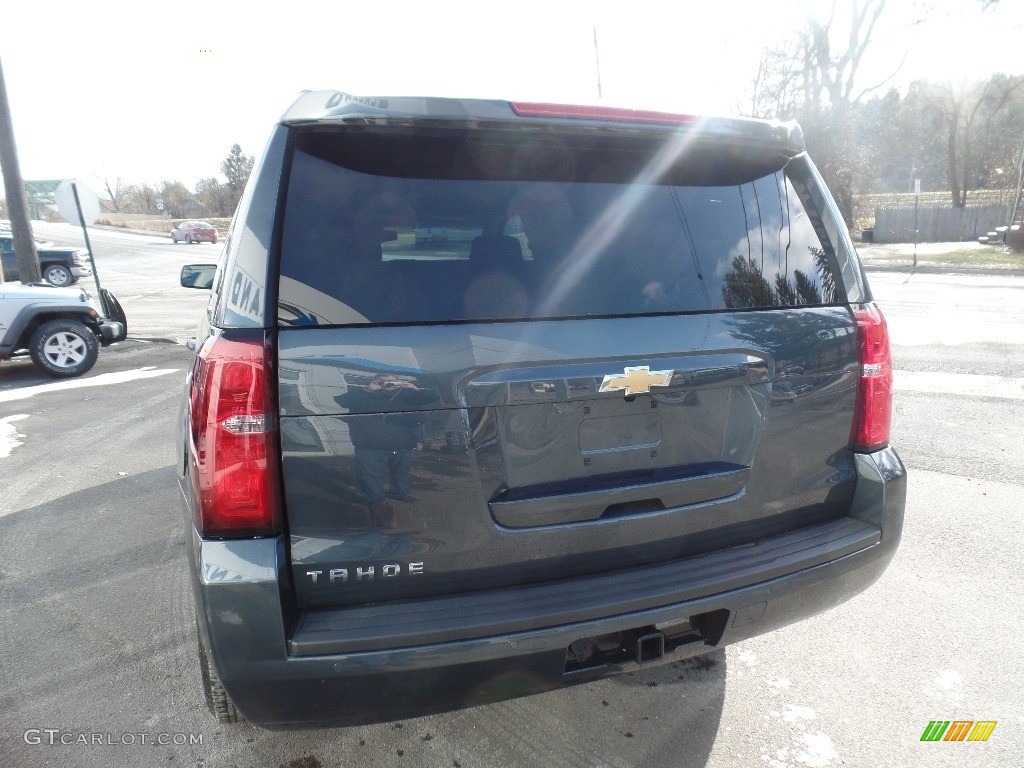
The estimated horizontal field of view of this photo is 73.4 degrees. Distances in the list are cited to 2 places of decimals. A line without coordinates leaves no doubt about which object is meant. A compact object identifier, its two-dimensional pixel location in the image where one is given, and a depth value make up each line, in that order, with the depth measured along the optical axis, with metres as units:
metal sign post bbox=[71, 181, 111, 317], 10.87
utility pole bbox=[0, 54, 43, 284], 10.65
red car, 44.00
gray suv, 1.73
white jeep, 8.34
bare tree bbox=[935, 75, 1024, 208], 38.22
